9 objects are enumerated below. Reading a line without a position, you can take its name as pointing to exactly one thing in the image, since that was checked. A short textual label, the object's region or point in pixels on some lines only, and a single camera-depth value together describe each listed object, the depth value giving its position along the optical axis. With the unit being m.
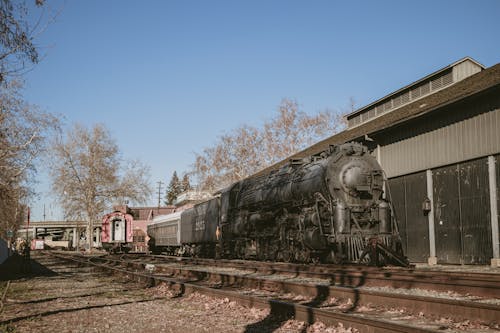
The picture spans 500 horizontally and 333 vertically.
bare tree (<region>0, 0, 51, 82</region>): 11.80
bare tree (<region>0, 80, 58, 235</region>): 21.33
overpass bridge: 96.25
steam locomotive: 15.29
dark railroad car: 26.16
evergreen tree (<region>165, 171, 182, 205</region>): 123.69
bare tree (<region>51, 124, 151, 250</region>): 54.22
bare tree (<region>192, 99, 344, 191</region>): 54.66
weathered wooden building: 16.77
